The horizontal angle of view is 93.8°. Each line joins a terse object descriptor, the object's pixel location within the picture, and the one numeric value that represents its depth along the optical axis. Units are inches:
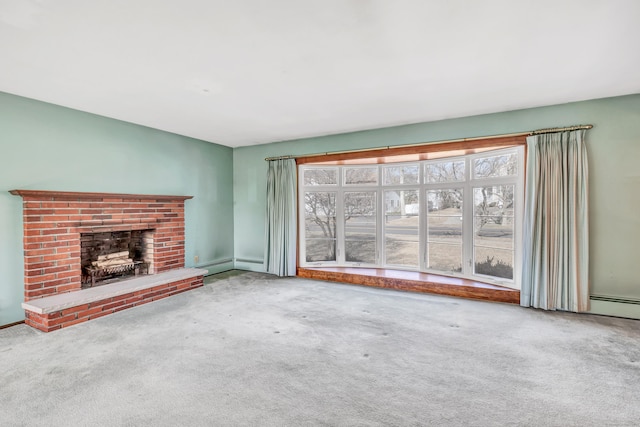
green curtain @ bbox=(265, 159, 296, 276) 211.2
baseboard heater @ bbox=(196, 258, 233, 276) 215.2
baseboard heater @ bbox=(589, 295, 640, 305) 132.2
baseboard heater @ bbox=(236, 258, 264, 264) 229.5
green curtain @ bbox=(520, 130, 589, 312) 136.9
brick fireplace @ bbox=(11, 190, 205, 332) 128.9
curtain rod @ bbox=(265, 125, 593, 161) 139.3
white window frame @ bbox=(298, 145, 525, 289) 157.3
